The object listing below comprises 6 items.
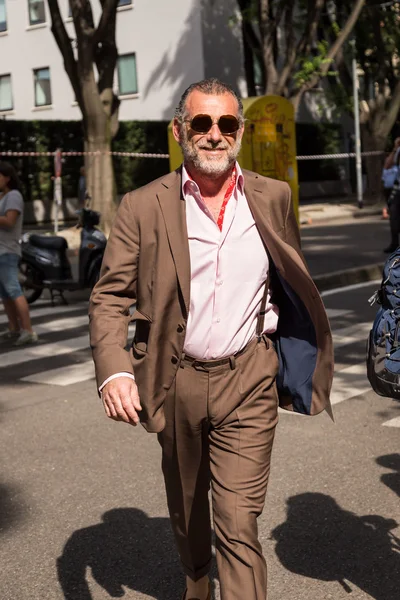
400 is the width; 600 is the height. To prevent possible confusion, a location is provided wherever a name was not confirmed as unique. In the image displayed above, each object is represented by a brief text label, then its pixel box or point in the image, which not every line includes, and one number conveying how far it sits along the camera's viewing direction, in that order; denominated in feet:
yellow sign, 47.91
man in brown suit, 10.82
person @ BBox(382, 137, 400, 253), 52.60
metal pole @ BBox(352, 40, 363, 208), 95.66
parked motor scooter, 42.01
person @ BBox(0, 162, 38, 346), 31.53
